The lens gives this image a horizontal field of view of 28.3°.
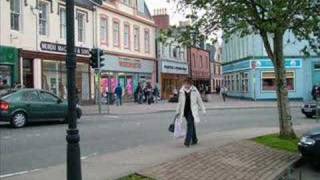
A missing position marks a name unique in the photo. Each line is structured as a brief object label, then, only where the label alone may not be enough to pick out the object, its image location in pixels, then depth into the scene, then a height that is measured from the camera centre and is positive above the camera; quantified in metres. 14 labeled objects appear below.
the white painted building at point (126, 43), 46.78 +3.54
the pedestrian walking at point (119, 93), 45.28 -0.40
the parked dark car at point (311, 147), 13.06 -1.28
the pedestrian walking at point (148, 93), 49.72 -0.48
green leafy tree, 15.87 +1.68
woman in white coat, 15.16 -0.49
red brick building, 80.42 +2.73
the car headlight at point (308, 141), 13.13 -1.17
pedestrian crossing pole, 33.72 +1.32
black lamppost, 7.64 -0.28
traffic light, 33.72 +1.59
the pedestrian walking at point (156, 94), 53.17 -0.59
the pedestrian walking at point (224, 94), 59.62 -0.80
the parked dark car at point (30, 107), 23.48 -0.70
